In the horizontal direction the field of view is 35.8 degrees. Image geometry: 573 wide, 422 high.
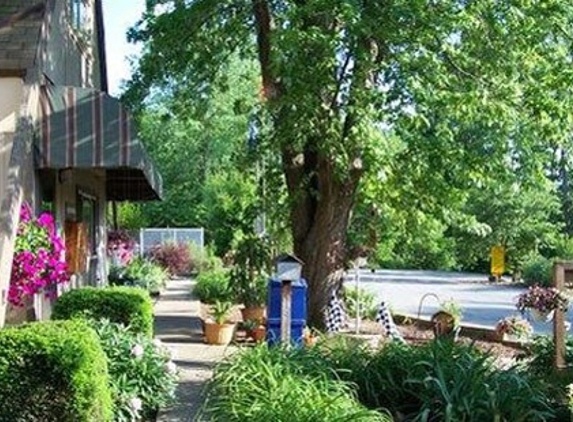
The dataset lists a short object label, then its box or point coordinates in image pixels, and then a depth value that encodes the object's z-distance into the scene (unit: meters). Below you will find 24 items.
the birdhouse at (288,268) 11.17
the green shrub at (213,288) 19.73
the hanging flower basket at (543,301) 9.73
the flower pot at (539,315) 10.33
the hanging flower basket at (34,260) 10.44
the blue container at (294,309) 12.30
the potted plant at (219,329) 14.76
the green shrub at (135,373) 7.98
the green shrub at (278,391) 6.34
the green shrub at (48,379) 6.81
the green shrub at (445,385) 7.12
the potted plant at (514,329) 15.00
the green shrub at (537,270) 35.19
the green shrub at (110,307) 10.56
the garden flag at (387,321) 14.19
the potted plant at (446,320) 14.49
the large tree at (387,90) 12.40
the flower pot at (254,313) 16.66
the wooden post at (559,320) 9.27
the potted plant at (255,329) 14.86
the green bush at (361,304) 18.08
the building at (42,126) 10.80
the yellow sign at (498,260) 38.97
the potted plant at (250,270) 17.75
